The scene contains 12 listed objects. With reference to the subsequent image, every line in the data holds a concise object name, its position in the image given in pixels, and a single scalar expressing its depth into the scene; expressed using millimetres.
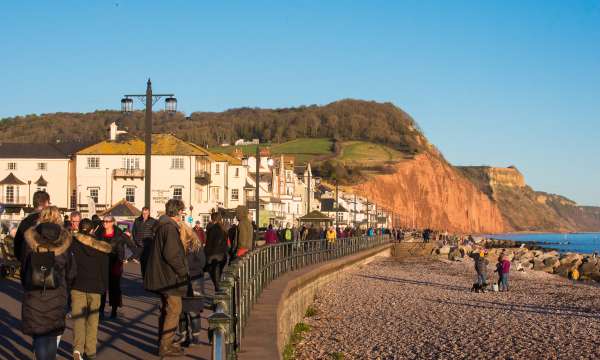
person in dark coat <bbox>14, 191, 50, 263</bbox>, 8844
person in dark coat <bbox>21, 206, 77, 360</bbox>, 8125
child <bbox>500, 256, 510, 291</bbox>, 35375
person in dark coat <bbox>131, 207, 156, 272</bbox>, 15478
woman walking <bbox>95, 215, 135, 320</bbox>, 12742
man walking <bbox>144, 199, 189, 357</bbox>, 10070
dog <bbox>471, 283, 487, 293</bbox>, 34562
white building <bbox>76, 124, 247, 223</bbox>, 65750
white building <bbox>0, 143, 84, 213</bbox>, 68188
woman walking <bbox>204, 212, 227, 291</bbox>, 15667
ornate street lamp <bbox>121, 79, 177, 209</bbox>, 19984
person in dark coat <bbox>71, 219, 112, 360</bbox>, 10039
